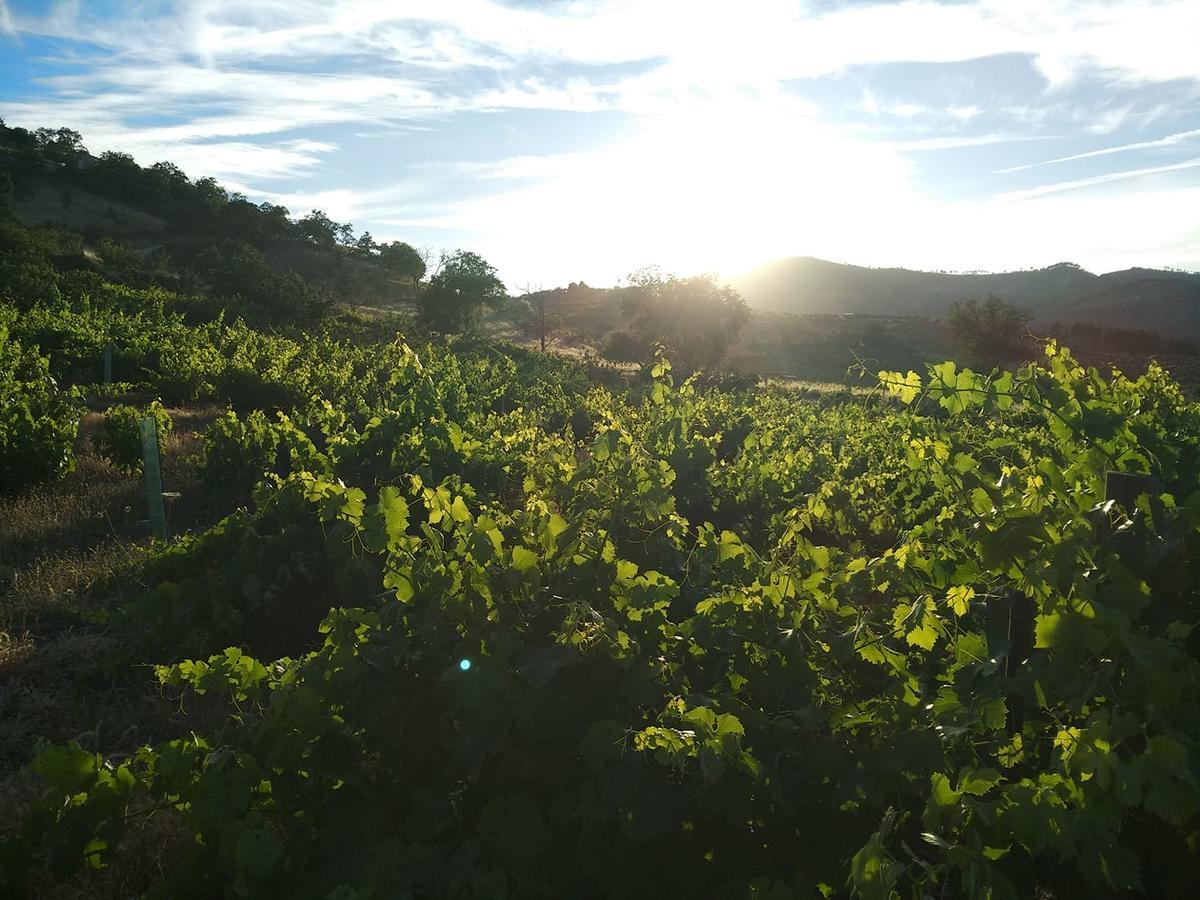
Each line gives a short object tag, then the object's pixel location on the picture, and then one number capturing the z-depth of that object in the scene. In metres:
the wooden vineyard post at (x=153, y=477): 7.17
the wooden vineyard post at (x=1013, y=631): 2.48
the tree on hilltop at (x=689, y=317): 45.31
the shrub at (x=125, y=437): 10.07
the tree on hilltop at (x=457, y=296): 48.00
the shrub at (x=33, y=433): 8.66
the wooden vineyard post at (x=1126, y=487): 2.40
